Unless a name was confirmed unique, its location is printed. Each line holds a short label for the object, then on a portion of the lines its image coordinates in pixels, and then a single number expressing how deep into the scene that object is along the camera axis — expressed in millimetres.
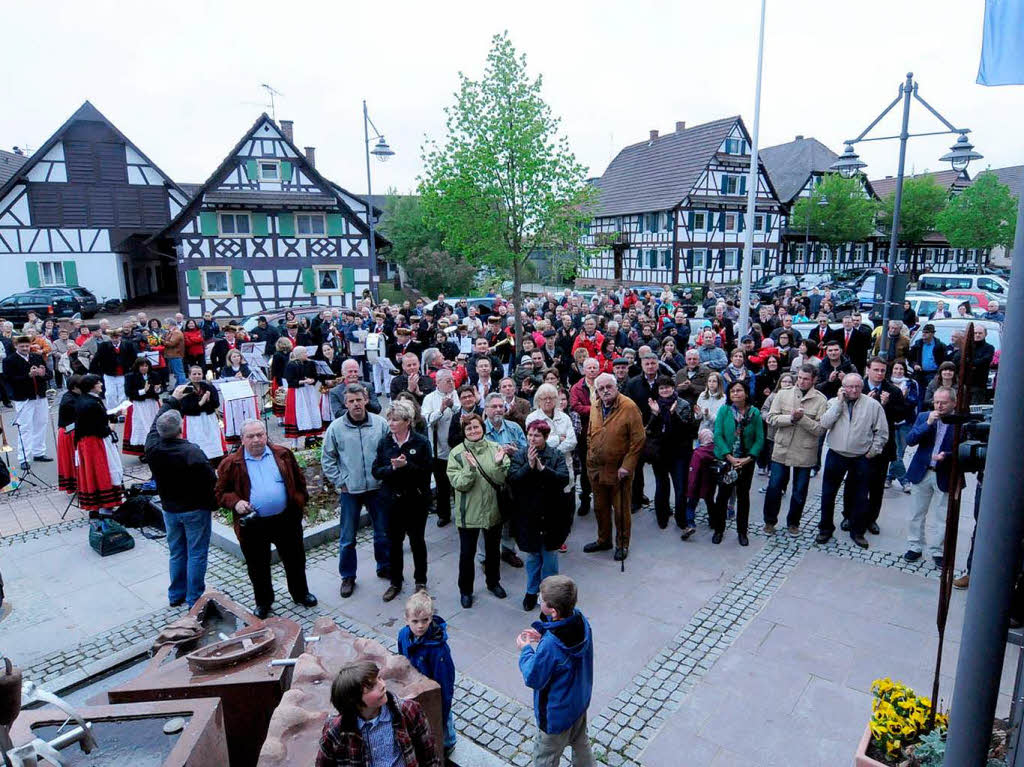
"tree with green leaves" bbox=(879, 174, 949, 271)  45500
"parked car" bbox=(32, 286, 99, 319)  30734
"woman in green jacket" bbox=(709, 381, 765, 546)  7332
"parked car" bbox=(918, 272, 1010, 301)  30220
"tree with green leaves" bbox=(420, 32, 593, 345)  13070
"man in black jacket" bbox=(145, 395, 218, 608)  6008
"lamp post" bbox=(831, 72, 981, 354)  11953
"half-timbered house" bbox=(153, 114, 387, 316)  29047
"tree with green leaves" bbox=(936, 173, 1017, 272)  42812
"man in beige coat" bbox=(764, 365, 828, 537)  7348
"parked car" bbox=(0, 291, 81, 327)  28641
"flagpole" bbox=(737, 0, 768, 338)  14914
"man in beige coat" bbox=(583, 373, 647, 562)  6863
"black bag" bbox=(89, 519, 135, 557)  7621
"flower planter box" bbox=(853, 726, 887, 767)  3564
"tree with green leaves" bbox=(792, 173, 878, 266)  41344
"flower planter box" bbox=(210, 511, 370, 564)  7684
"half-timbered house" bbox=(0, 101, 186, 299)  31906
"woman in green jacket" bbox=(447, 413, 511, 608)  6082
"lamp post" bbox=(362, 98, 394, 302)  21406
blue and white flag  2867
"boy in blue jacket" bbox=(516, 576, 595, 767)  3658
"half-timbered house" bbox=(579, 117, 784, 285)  38688
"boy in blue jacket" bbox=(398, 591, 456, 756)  4031
